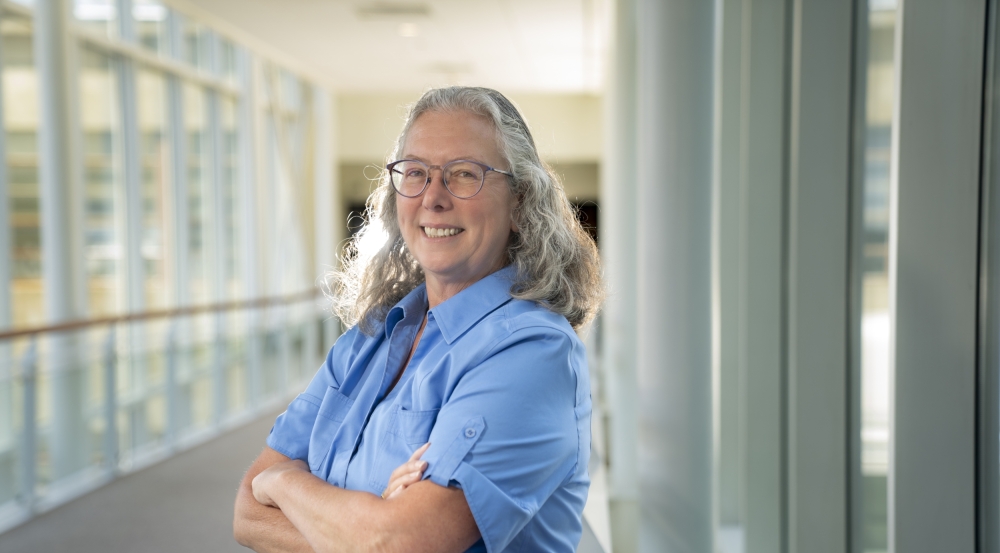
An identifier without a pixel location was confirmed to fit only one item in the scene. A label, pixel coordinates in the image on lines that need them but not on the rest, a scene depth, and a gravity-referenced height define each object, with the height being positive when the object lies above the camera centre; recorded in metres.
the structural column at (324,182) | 13.73 +0.53
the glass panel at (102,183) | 8.06 +0.32
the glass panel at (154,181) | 9.04 +0.37
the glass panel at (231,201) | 10.90 +0.18
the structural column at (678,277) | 2.94 -0.22
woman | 1.49 -0.32
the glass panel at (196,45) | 9.87 +1.98
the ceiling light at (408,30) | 8.41 +1.82
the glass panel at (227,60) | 10.70 +1.94
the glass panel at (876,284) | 2.34 -0.20
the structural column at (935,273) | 1.83 -0.13
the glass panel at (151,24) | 8.79 +1.98
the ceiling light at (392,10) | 7.59 +1.82
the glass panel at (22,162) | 6.89 +0.45
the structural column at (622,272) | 5.31 -0.40
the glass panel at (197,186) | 10.05 +0.36
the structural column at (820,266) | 2.44 -0.15
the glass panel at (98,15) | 7.74 +1.85
